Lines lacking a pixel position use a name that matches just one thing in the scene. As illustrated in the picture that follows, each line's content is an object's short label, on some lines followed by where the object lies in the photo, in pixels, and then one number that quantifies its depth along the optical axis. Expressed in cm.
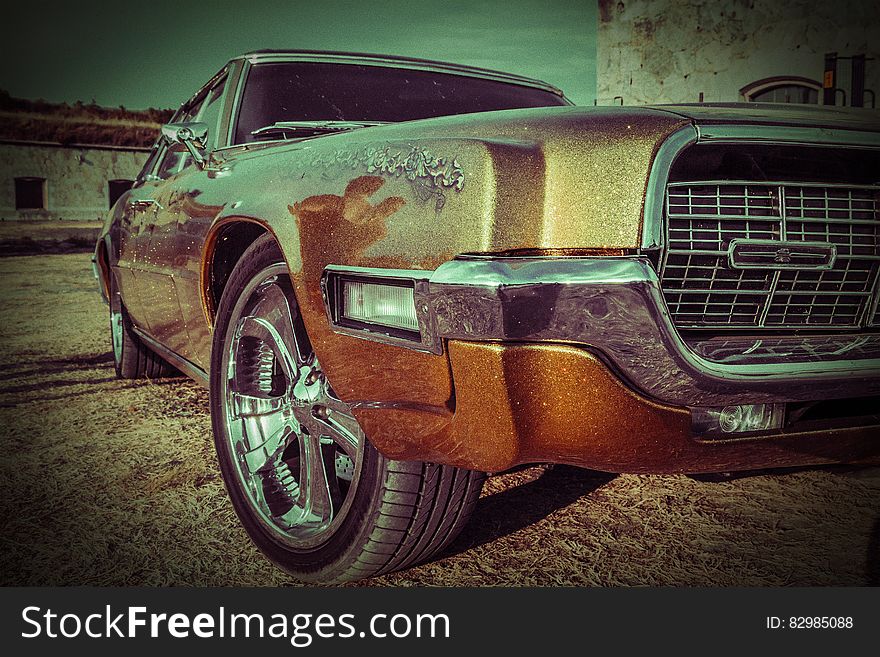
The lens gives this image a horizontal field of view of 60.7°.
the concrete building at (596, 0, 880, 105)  596
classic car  134
